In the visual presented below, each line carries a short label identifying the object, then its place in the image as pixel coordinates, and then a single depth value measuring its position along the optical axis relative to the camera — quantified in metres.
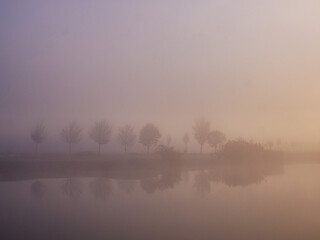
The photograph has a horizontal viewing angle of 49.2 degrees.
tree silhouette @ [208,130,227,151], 50.91
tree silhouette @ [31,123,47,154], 49.03
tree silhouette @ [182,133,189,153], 56.47
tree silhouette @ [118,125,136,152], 52.65
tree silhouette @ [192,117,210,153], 54.19
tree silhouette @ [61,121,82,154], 50.88
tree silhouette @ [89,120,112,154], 52.03
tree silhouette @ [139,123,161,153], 49.28
